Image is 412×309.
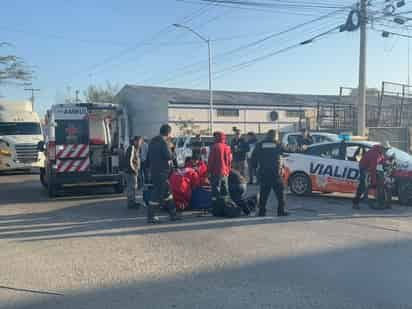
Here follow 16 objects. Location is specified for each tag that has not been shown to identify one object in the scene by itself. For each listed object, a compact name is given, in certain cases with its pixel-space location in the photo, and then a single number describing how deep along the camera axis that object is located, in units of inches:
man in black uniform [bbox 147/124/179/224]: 326.3
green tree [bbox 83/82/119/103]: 2257.6
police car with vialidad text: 415.2
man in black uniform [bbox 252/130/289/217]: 350.9
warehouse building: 1600.6
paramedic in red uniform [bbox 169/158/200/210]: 362.3
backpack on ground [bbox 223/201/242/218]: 346.9
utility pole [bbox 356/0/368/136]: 747.4
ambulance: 468.1
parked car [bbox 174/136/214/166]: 768.6
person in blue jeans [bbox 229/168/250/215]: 364.8
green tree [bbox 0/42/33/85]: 1152.8
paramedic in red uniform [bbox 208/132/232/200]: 346.6
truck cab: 765.3
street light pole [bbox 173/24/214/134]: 1213.2
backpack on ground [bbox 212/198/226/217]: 347.9
